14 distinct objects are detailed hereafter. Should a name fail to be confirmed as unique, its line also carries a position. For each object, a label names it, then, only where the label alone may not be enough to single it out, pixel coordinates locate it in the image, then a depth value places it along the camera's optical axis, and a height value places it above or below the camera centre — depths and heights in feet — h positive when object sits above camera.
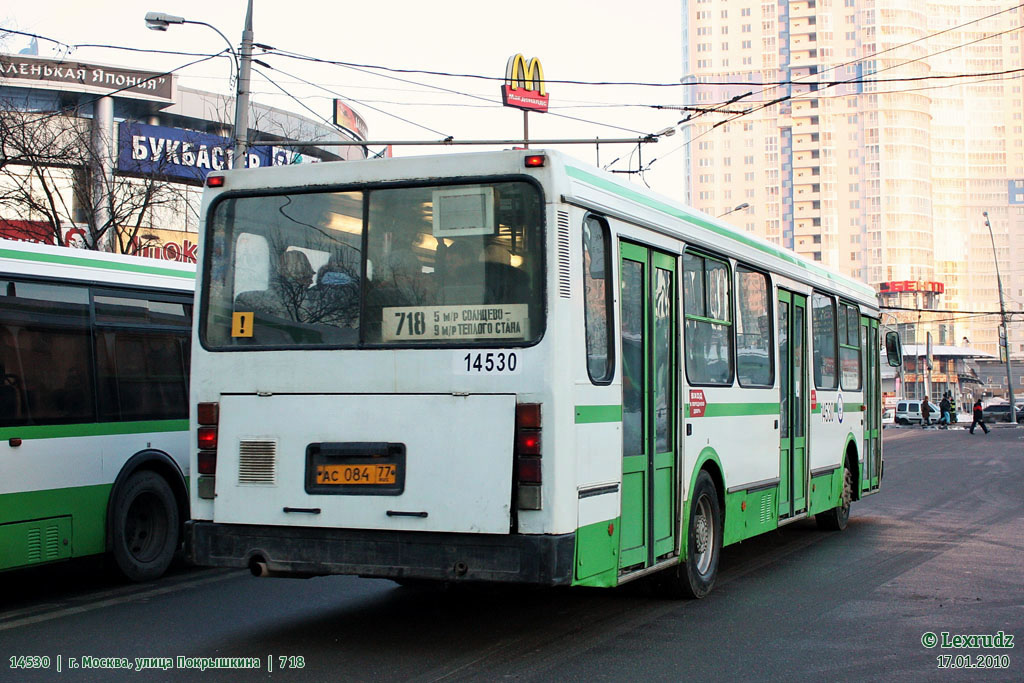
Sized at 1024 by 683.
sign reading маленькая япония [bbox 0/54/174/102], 130.41 +37.85
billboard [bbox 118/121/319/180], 116.16 +26.86
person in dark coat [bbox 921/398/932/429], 215.92 -3.63
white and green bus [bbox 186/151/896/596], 21.21 +0.46
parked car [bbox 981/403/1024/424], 228.31 -4.03
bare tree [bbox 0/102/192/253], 69.67 +15.31
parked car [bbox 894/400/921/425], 230.48 -3.86
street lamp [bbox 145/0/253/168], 55.16 +16.14
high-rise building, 491.72 +111.33
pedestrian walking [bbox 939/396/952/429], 204.85 -3.45
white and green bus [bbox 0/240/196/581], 28.35 -0.20
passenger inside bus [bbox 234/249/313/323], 23.34 +2.21
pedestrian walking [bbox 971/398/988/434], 164.56 -3.10
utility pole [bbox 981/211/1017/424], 207.50 -1.97
